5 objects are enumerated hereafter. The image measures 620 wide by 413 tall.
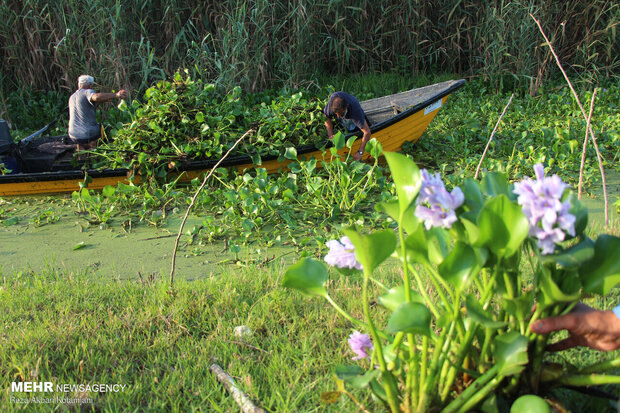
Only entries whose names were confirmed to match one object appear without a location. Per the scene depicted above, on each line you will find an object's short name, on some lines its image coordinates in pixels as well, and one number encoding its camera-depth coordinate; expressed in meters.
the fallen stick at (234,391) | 1.83
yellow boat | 4.52
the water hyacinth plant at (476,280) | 1.28
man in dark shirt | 4.88
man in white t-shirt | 5.14
